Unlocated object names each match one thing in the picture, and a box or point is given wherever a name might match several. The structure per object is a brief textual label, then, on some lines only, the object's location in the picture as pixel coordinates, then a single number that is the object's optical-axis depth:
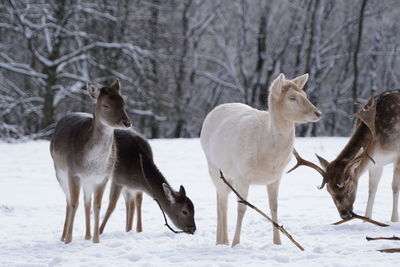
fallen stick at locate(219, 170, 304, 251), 10.76
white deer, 11.79
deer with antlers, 13.05
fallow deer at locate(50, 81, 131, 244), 12.89
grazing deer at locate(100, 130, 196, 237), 14.24
